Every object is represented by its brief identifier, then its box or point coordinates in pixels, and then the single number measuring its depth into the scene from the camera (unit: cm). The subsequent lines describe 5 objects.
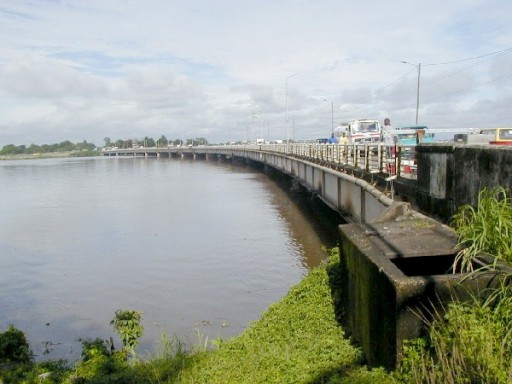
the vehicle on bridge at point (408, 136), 2788
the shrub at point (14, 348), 915
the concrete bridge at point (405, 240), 502
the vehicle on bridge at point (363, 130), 3994
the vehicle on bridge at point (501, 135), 1850
